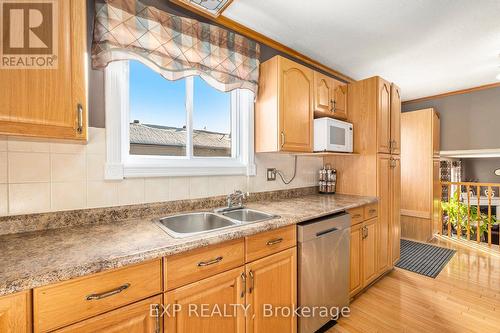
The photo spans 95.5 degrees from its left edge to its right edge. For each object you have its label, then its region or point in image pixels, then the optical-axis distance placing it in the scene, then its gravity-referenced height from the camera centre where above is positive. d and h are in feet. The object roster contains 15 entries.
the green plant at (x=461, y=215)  11.61 -2.67
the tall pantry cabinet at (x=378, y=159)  7.84 +0.26
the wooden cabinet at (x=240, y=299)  3.39 -2.29
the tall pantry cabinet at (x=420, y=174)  11.92 -0.47
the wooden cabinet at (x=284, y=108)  6.32 +1.71
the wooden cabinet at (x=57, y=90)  2.88 +1.04
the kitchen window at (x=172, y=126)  4.70 +1.05
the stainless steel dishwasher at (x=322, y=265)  5.02 -2.35
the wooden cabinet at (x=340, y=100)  8.05 +2.37
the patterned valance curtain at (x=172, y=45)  4.31 +2.73
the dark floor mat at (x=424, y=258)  8.82 -4.02
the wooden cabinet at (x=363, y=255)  6.63 -2.76
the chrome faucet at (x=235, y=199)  5.85 -0.87
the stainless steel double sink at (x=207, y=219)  5.02 -1.24
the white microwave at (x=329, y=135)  7.12 +1.00
